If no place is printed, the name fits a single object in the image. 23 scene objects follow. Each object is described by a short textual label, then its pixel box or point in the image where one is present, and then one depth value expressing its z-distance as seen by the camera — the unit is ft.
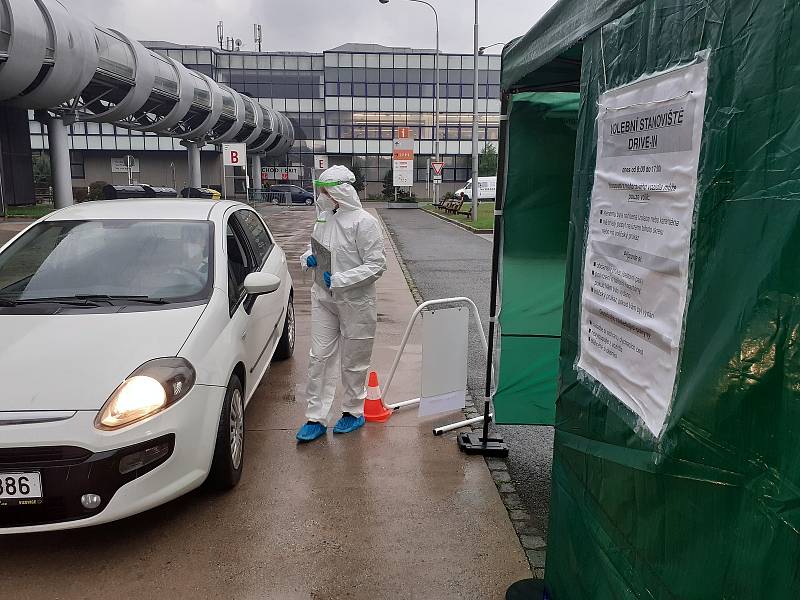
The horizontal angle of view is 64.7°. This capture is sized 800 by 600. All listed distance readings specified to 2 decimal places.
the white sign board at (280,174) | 203.72
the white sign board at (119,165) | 113.27
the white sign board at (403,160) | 123.75
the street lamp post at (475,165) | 93.89
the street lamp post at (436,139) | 135.33
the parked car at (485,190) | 126.17
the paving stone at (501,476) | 13.51
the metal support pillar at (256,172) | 173.47
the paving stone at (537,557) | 10.47
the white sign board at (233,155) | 70.33
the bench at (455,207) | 114.28
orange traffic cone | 16.66
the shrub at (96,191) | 135.64
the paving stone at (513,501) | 12.42
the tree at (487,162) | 188.44
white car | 9.64
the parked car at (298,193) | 168.08
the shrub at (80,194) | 140.95
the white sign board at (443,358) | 15.44
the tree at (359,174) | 195.21
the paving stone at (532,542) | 10.99
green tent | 4.29
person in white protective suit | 14.74
